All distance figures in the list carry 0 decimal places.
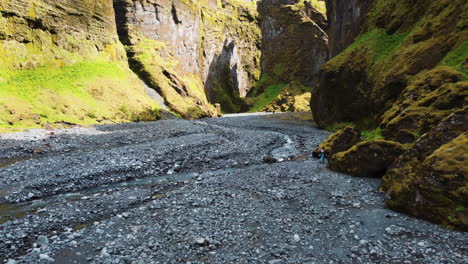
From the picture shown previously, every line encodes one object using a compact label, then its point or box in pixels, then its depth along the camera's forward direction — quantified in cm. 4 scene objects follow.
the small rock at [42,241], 841
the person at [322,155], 1851
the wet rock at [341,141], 1897
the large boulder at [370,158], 1402
